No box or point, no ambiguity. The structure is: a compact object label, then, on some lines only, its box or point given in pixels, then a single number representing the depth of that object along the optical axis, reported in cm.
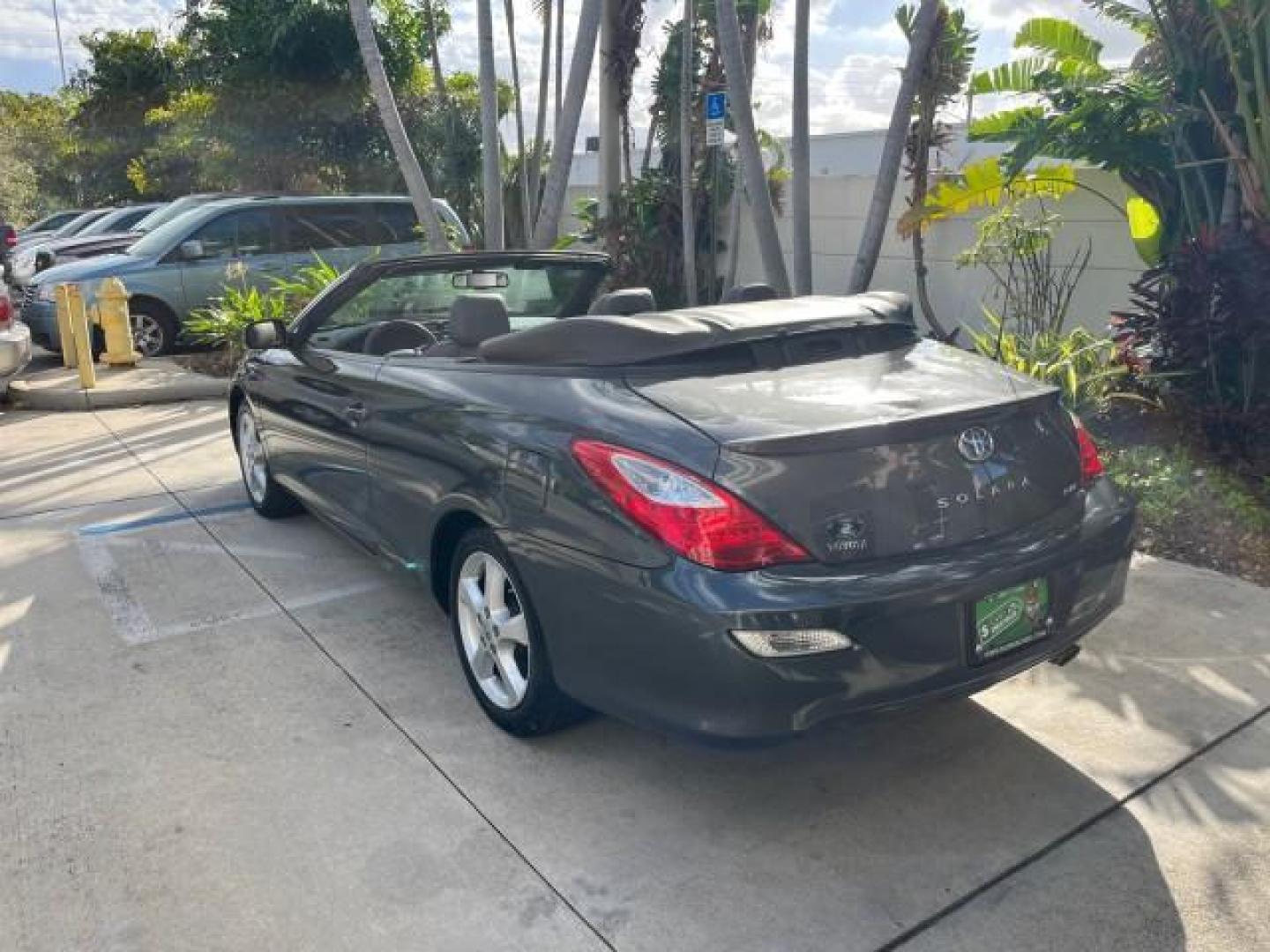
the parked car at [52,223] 2452
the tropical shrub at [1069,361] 636
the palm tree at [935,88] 920
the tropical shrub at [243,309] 1038
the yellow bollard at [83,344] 920
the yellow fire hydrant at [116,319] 1000
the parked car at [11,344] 835
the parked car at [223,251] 1122
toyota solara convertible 263
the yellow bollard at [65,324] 977
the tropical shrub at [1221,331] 570
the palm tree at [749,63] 1204
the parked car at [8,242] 1736
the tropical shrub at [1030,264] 790
